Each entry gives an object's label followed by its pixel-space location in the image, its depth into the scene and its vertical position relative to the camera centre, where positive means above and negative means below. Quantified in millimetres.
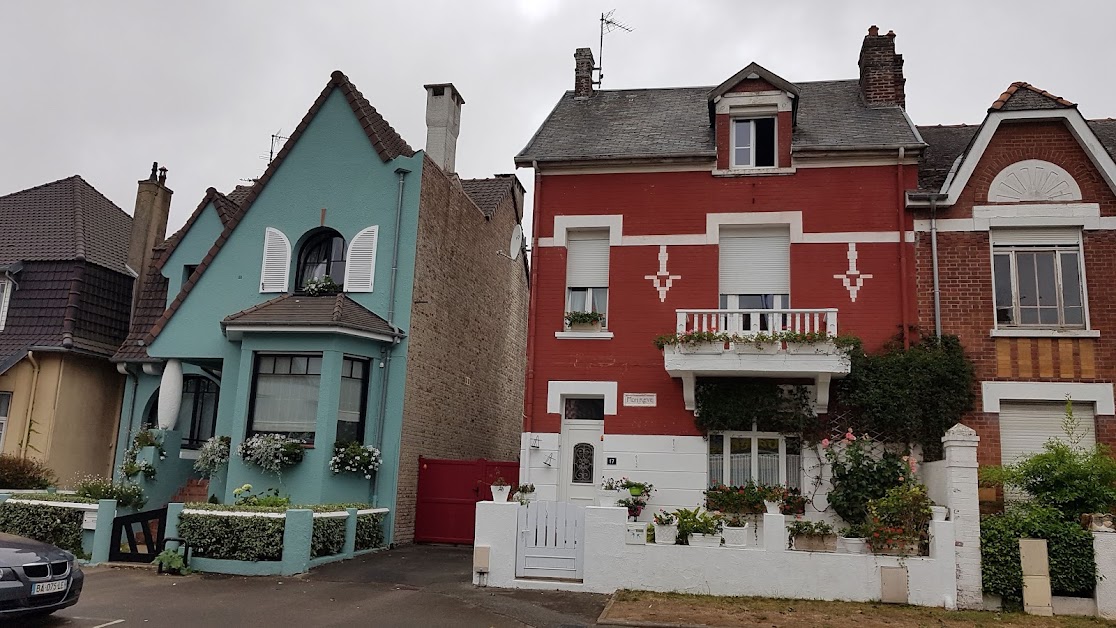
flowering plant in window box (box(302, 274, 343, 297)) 18594 +3567
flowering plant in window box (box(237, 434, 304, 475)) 16484 +12
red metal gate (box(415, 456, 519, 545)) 18188 -765
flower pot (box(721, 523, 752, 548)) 12578 -931
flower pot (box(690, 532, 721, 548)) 12594 -1005
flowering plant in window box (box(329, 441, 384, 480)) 16797 -50
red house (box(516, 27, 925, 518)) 15742 +3977
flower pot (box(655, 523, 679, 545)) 12688 -945
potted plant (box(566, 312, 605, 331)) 16688 +2774
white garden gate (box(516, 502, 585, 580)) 13016 -1123
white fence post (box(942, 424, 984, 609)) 11922 -357
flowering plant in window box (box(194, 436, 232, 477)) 17391 -99
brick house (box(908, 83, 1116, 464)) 15047 +3910
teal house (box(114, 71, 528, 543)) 17219 +2922
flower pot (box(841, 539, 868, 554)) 12453 -989
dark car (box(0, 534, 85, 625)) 9492 -1528
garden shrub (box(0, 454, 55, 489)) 17703 -651
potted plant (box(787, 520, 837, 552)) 12367 -902
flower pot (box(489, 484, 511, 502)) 13438 -471
